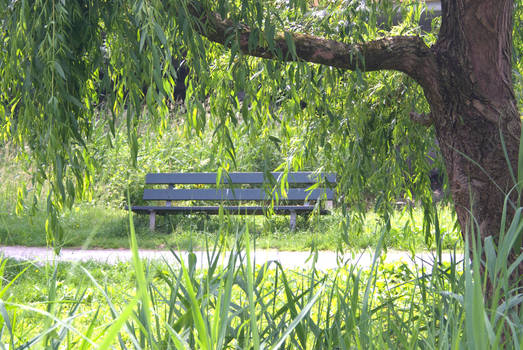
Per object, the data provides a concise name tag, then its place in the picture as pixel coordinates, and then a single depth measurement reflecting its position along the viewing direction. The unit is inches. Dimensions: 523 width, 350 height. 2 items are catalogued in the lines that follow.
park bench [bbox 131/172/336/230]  653.9
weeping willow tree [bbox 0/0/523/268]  172.9
